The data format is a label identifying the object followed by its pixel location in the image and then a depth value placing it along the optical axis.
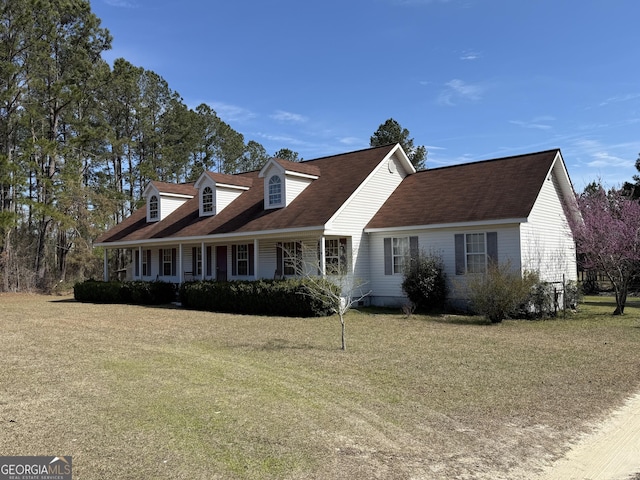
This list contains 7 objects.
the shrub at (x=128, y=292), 23.45
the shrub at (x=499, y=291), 15.53
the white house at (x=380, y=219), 18.42
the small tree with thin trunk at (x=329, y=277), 17.27
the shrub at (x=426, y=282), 18.64
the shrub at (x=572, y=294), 18.86
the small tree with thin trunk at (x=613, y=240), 17.64
